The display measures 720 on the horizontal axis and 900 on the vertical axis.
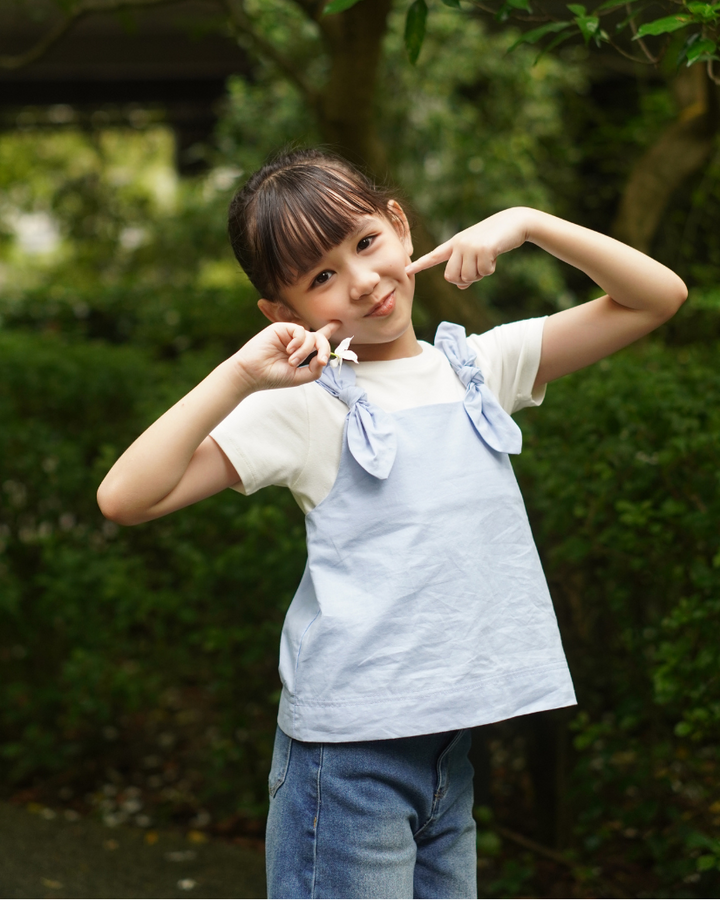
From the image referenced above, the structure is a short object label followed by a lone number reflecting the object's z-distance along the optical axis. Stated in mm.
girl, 1375
